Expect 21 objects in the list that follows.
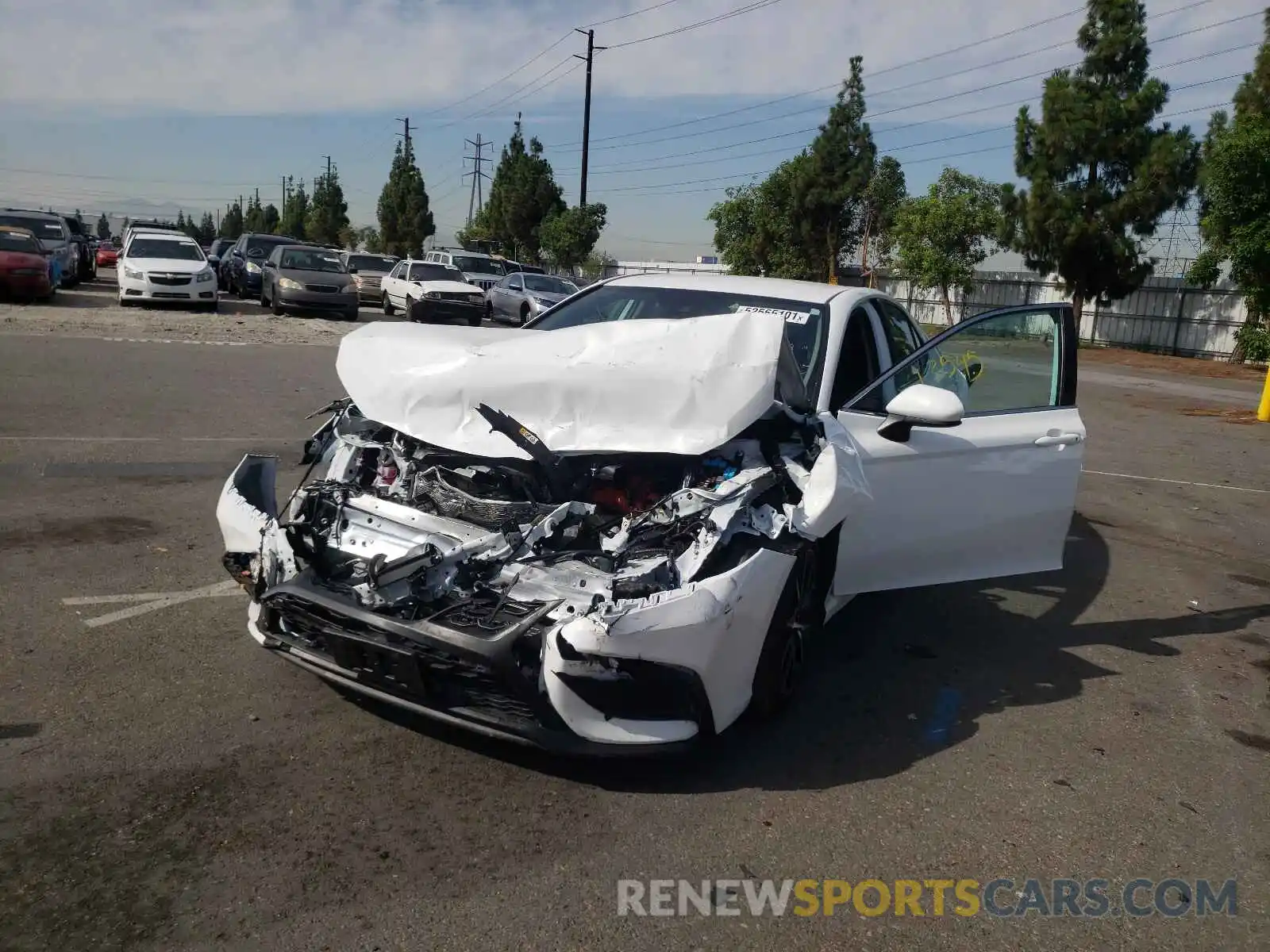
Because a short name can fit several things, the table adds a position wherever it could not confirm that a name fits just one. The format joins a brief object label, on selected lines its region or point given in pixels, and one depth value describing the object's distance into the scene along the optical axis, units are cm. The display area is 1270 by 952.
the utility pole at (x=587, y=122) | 4253
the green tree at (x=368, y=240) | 7862
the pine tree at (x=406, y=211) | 6831
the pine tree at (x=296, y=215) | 10500
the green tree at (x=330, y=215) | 8406
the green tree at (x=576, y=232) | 4691
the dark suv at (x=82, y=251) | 2850
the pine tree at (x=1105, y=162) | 2994
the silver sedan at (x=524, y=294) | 2603
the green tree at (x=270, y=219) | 12406
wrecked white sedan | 328
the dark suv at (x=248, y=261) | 2645
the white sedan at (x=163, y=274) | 2109
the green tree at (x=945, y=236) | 3441
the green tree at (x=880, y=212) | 4166
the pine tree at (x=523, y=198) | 5231
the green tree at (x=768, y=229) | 4250
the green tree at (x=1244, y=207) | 2228
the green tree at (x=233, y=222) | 14588
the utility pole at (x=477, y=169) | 8238
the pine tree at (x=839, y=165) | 4059
